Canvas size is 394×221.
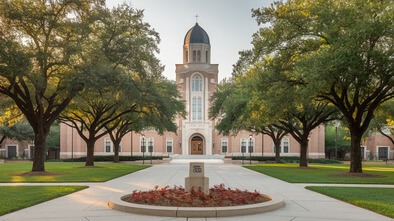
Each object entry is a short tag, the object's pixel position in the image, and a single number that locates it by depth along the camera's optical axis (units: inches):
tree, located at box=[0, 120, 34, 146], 2116.0
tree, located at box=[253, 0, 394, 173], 699.4
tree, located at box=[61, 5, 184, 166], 840.9
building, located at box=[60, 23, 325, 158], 2507.4
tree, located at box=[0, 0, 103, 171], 734.5
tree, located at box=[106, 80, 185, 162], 991.0
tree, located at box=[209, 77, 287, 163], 1057.5
